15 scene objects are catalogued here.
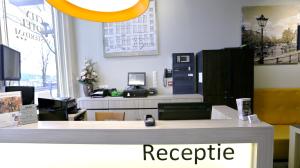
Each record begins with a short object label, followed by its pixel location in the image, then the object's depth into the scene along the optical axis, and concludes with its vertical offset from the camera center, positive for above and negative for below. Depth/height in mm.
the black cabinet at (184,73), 3887 +1
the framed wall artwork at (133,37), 4012 +739
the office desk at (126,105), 3729 -564
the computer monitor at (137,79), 4039 -103
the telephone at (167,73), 4062 +6
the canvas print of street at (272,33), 3711 +723
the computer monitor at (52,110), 2346 -414
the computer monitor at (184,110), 1487 -272
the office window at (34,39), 2754 +546
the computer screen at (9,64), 1795 +112
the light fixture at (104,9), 1325 +432
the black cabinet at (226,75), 3404 -40
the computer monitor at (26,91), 1803 -152
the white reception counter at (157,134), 1267 -382
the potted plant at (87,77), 3922 -52
